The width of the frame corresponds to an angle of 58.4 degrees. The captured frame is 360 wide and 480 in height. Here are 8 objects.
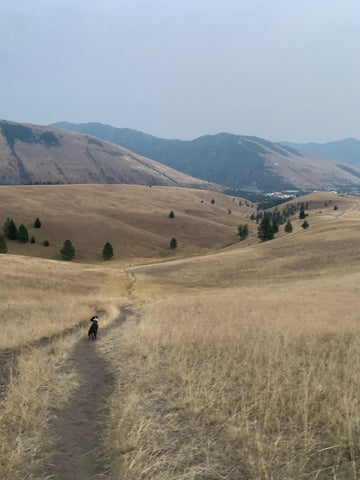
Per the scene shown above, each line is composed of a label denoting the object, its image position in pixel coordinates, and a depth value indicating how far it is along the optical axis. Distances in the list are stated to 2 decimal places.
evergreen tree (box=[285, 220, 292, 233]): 101.19
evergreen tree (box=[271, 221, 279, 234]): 98.20
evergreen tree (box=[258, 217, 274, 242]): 96.50
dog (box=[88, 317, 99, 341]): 15.51
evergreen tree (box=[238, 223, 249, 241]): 148.25
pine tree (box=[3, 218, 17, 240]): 115.94
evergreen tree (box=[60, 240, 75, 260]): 105.09
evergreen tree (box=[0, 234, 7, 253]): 86.43
